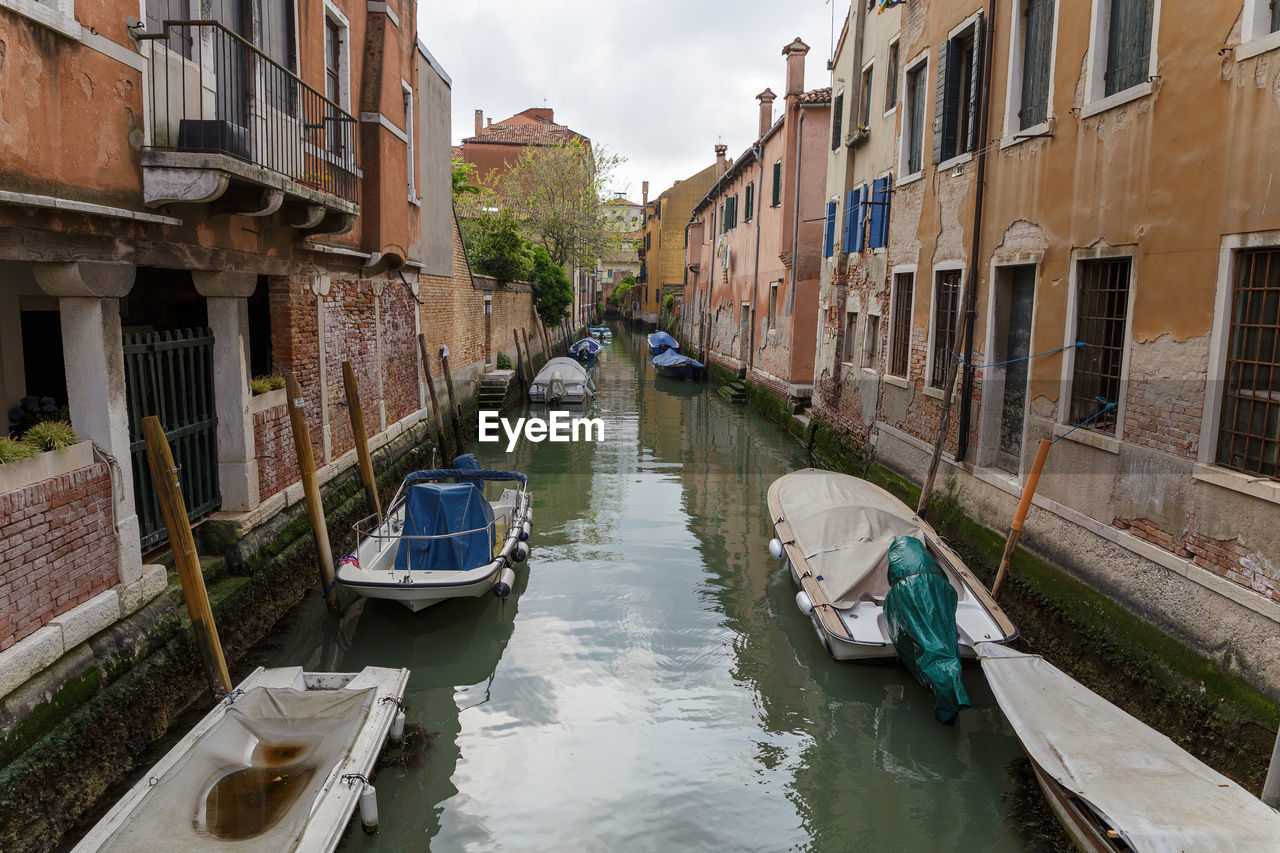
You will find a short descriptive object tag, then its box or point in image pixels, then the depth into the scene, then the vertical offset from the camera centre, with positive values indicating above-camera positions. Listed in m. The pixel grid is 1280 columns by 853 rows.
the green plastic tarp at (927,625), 5.57 -2.04
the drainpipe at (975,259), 8.30 +0.75
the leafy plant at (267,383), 7.07 -0.54
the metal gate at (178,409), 5.64 -0.65
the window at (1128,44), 5.89 +2.12
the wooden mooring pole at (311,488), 6.80 -1.37
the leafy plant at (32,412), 5.30 -0.61
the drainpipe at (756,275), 20.48 +1.37
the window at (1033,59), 7.30 +2.48
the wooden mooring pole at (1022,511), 6.45 -1.40
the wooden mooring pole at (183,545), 4.92 -1.34
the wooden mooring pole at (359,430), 8.44 -1.10
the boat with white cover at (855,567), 6.30 -2.01
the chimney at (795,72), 17.80 +5.49
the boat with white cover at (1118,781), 3.56 -2.11
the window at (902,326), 10.68 +0.07
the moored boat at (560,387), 20.02 -1.47
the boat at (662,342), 29.69 -0.53
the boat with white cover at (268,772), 3.69 -2.26
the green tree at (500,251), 21.27 +1.89
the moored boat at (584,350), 28.47 -0.82
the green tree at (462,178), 24.67 +4.50
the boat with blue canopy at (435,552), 6.87 -2.07
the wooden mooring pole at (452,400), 13.38 -1.23
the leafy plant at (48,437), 4.31 -0.63
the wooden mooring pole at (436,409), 12.12 -1.29
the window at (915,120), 10.42 +2.70
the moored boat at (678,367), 25.44 -1.20
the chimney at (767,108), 22.70 +6.00
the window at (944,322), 9.23 +0.12
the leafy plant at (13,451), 3.99 -0.65
